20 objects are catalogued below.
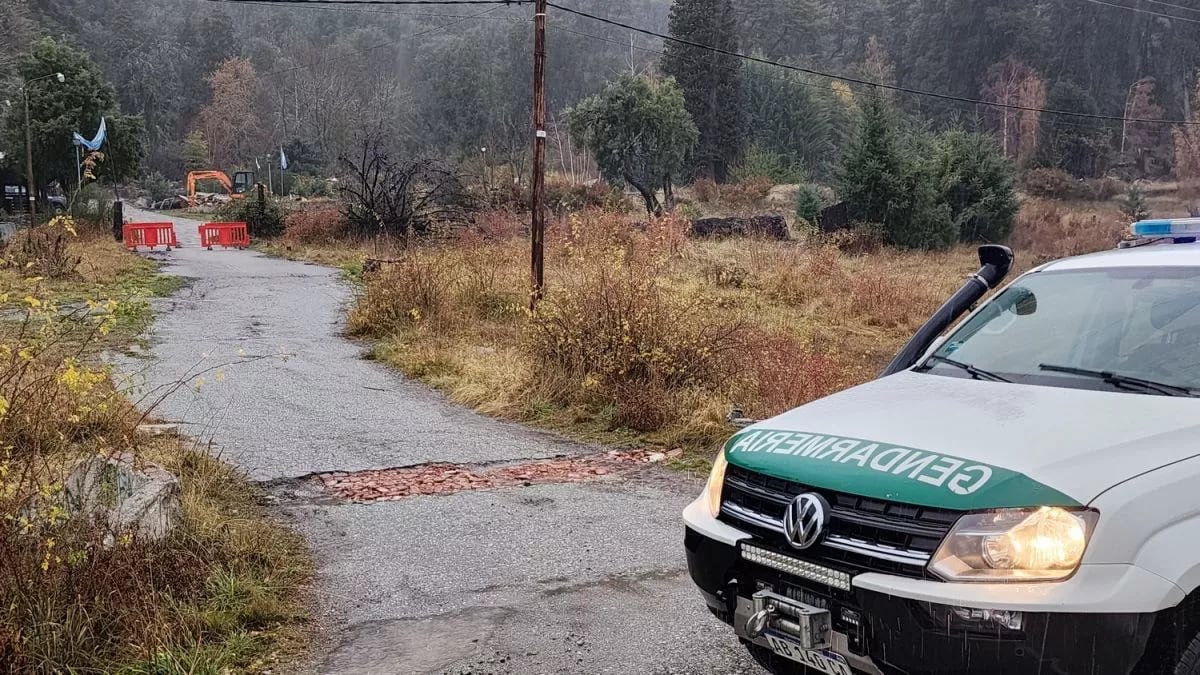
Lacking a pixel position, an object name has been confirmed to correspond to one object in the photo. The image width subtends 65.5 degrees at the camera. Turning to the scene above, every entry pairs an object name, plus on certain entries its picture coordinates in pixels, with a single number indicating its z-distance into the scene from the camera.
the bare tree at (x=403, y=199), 25.50
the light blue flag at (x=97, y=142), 30.88
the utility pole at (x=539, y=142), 11.34
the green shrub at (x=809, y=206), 33.75
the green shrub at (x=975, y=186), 35.72
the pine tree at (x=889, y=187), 33.59
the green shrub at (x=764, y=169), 52.62
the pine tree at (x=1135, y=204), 35.19
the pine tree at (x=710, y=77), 53.53
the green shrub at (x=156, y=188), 57.88
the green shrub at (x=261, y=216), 32.22
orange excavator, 55.12
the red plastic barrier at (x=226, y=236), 29.73
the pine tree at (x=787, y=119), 62.66
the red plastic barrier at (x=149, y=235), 27.42
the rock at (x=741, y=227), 26.91
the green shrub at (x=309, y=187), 54.79
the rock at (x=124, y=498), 4.23
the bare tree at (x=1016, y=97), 64.06
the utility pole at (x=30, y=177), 26.55
